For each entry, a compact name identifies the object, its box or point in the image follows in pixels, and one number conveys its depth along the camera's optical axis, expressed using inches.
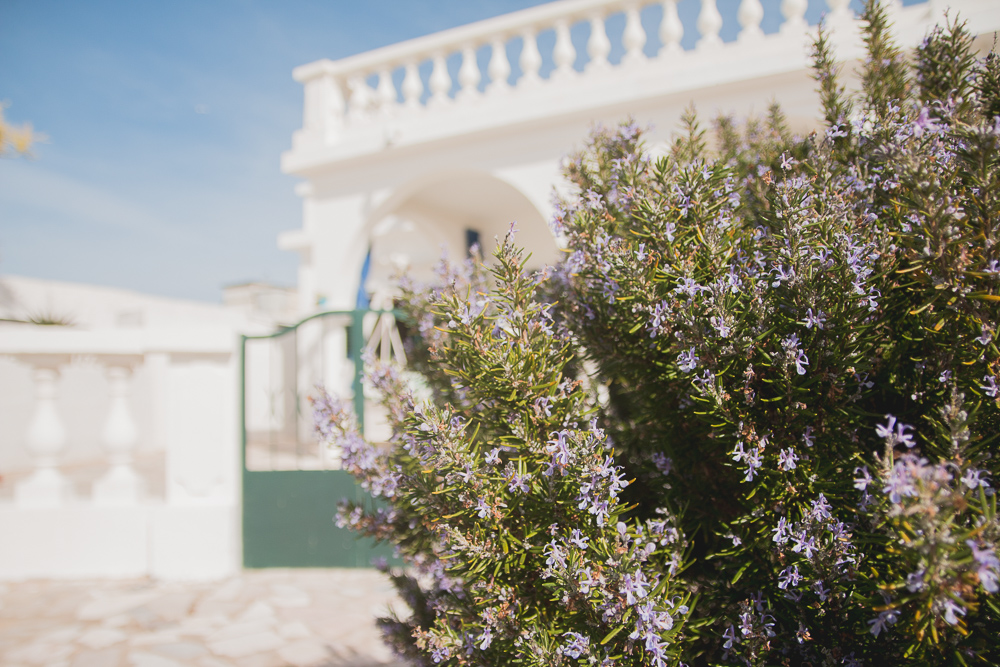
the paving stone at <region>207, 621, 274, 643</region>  141.4
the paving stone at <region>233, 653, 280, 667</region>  127.3
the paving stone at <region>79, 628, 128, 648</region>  137.8
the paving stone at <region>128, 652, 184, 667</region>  127.1
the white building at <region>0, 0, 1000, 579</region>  183.8
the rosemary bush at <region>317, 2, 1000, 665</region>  38.6
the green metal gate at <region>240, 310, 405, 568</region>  184.1
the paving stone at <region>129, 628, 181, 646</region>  138.2
